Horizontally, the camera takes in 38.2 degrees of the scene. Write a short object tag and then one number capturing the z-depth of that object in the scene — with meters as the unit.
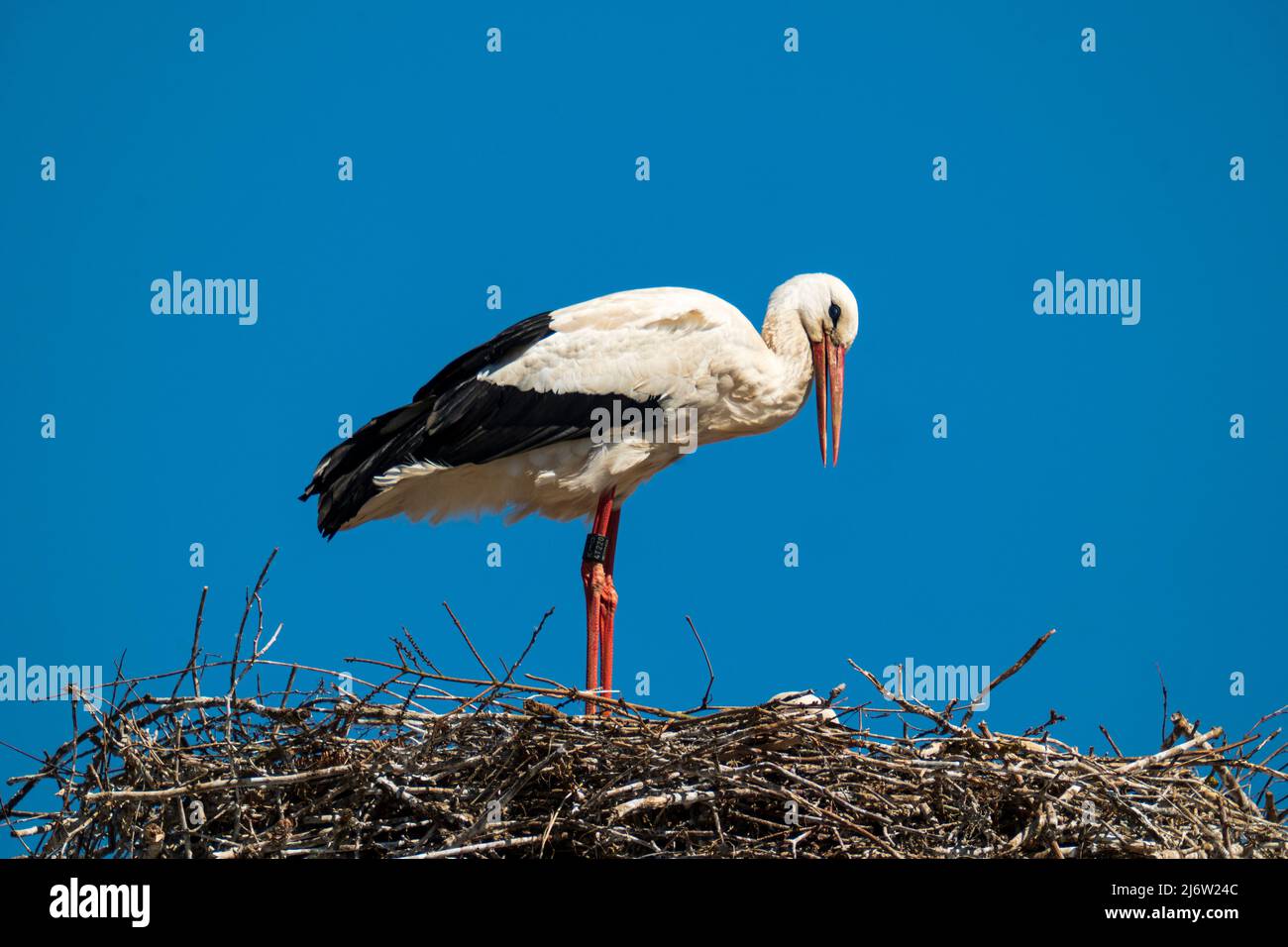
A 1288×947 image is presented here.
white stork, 7.20
